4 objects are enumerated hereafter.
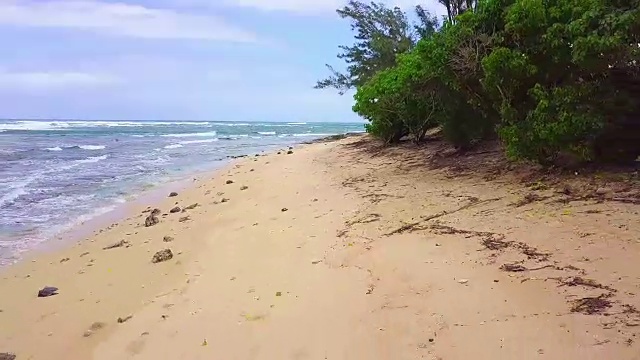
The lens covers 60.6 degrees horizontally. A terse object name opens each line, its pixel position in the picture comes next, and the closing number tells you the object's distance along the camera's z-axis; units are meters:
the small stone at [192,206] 10.09
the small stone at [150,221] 8.80
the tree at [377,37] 22.56
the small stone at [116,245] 7.50
